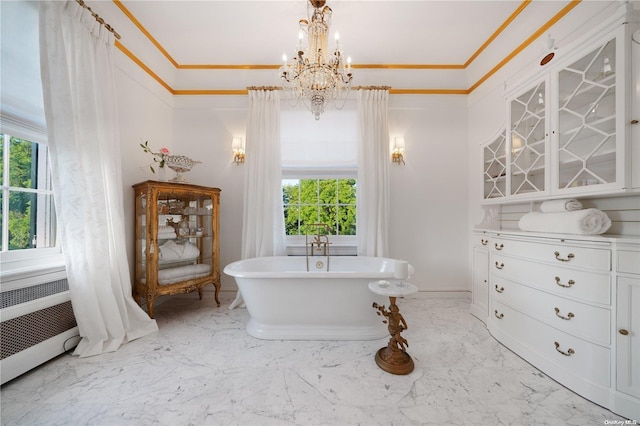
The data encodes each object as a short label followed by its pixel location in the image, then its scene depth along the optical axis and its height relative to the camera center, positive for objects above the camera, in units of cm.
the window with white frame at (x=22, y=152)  138 +43
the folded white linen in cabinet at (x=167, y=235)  208 -21
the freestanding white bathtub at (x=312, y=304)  180 -76
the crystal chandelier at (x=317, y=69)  159 +105
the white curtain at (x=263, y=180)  258 +39
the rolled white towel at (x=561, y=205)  148 +5
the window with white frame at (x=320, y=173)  274 +51
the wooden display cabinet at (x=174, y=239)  200 -26
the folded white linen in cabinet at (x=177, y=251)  213 -38
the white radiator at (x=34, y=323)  130 -72
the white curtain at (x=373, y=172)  258 +48
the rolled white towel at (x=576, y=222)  131 -6
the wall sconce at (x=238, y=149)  271 +79
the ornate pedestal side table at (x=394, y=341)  145 -88
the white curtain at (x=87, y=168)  148 +33
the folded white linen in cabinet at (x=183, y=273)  207 -60
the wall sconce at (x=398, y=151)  270 +77
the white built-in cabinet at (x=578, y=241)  115 -18
